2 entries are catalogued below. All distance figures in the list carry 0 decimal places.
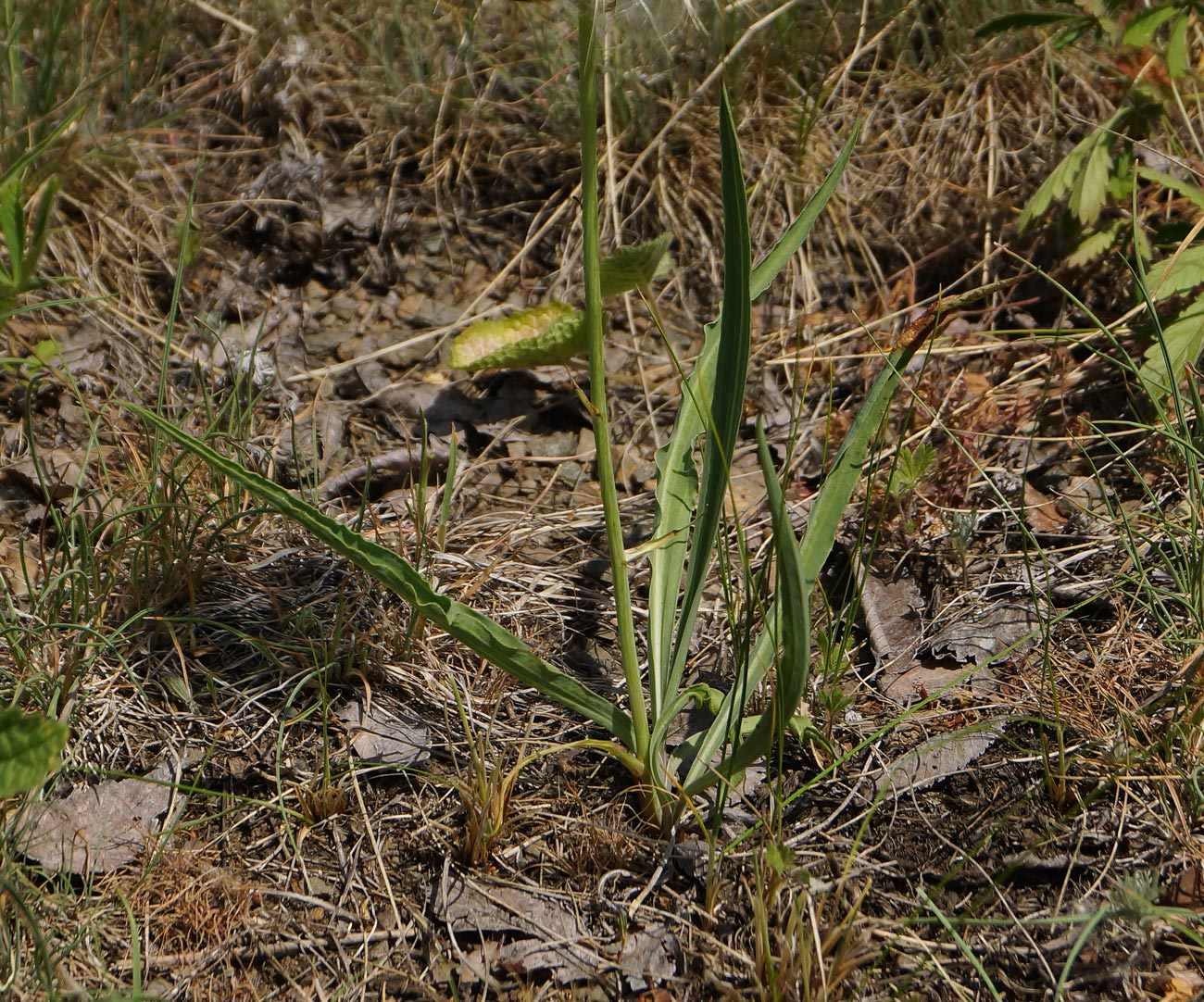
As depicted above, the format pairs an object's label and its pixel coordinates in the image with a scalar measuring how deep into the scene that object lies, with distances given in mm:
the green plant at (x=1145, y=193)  1442
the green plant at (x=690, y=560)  1317
